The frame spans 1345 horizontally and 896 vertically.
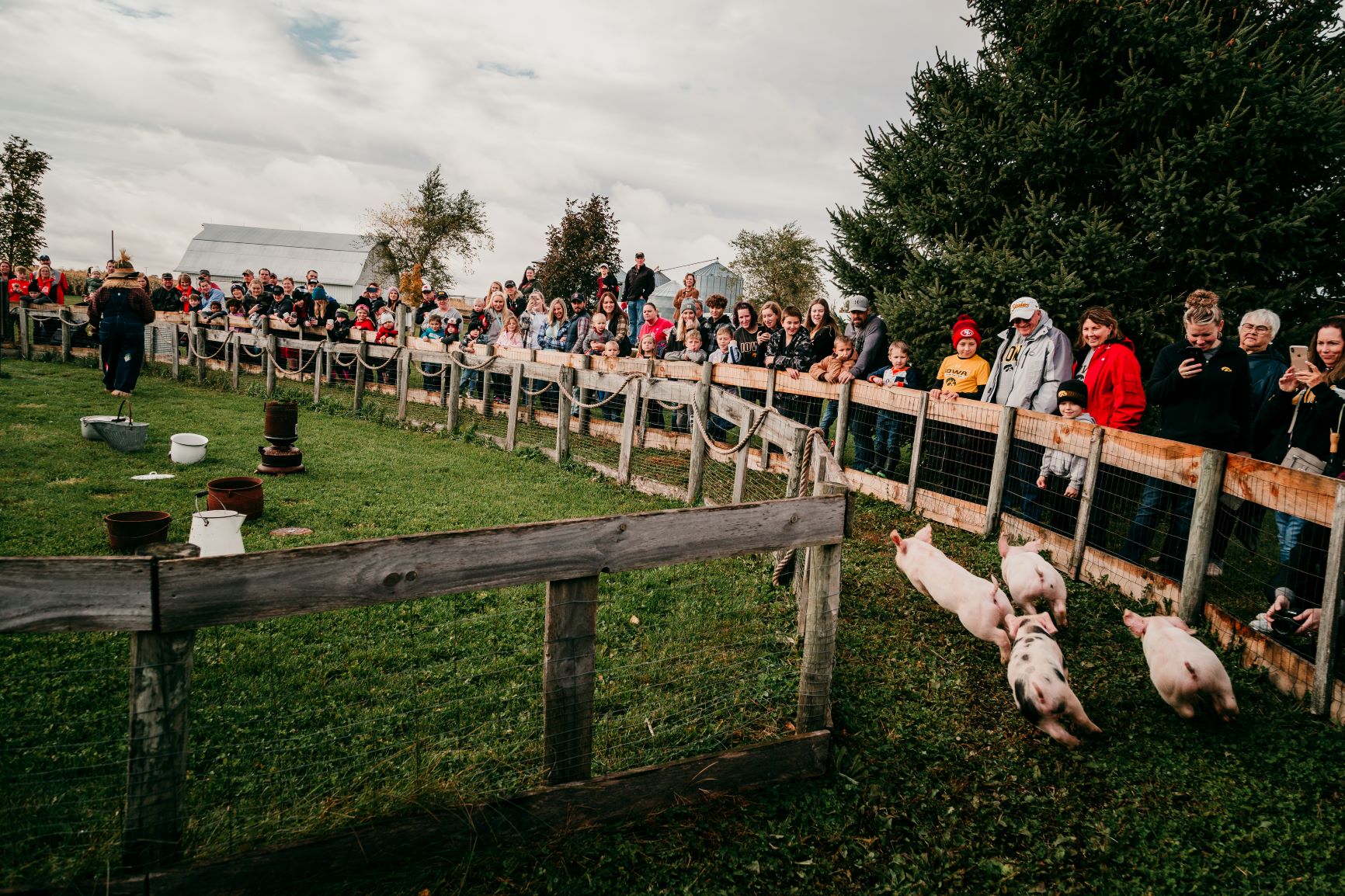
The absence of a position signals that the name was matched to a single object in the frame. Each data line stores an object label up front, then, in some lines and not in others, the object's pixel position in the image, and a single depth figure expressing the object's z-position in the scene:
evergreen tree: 8.31
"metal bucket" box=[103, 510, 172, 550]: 5.23
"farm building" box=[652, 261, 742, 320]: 51.22
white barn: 59.31
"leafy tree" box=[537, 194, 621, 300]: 39.34
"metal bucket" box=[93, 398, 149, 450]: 8.83
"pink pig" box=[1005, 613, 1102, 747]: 3.80
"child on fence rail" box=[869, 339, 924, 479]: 8.34
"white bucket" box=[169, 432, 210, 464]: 8.42
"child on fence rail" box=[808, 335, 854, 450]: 8.64
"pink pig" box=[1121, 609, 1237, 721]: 3.91
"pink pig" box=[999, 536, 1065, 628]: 4.72
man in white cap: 6.81
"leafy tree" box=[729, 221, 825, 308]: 48.22
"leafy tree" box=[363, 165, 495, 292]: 47.66
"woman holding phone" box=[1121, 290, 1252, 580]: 5.64
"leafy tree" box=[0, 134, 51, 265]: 26.36
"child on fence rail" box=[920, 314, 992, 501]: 7.41
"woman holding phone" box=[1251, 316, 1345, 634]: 4.65
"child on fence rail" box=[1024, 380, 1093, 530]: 6.25
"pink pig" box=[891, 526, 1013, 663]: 4.51
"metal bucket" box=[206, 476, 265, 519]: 6.42
